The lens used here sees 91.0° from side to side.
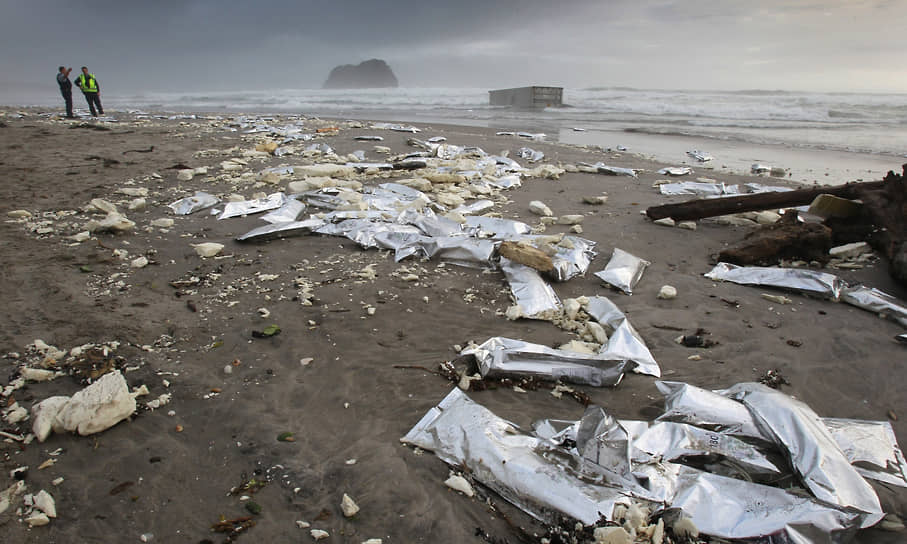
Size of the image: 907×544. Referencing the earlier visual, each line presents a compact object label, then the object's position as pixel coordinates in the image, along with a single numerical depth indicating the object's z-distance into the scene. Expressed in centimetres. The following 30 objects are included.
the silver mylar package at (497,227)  400
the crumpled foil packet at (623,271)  325
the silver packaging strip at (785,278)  306
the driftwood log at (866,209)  340
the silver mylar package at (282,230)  379
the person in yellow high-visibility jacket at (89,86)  1329
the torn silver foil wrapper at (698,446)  159
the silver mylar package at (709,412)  176
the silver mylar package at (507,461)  141
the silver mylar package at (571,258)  328
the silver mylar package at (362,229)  378
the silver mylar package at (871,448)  163
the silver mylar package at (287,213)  438
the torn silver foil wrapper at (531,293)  279
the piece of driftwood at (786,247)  364
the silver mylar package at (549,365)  214
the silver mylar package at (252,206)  450
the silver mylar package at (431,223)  400
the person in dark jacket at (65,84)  1326
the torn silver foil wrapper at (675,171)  716
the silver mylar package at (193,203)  457
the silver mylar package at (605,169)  713
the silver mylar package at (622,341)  227
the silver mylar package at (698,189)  582
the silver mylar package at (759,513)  134
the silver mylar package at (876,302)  277
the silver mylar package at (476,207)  483
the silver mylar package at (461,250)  344
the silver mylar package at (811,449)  145
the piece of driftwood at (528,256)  321
